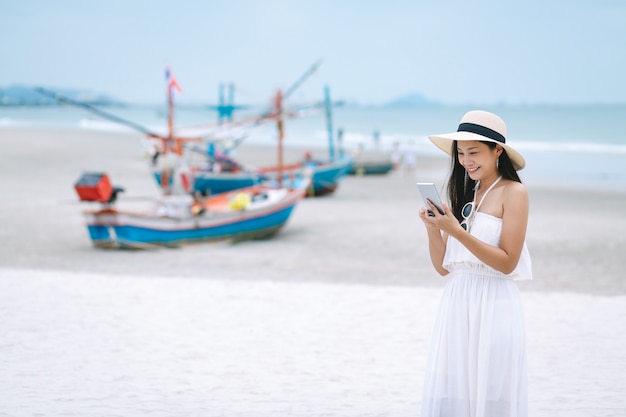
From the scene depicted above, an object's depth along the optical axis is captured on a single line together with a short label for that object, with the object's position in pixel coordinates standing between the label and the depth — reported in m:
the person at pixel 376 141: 46.69
